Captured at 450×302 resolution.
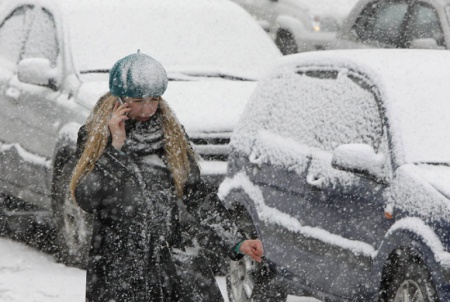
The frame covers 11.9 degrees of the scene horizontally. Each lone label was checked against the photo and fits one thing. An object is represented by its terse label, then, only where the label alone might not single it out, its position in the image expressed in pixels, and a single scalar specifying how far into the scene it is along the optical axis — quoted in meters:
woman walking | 8.09
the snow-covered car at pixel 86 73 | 16.04
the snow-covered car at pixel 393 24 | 24.20
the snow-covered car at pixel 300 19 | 36.66
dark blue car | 10.71
